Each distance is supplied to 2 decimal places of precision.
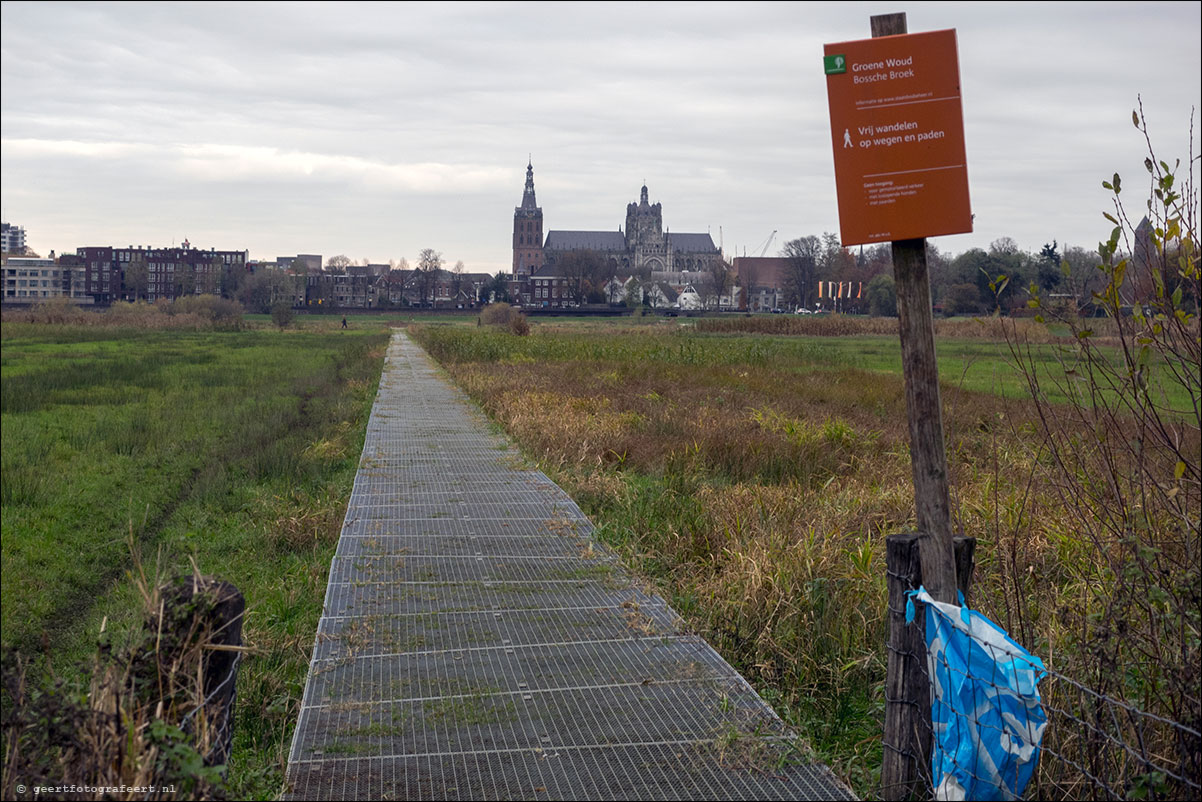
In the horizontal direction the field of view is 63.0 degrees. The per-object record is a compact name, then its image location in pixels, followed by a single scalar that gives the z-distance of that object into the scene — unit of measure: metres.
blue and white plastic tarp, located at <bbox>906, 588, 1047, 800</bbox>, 3.07
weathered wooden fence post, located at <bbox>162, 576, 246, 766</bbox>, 3.14
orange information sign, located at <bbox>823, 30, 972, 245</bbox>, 3.09
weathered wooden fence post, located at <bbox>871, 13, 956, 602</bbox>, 3.26
